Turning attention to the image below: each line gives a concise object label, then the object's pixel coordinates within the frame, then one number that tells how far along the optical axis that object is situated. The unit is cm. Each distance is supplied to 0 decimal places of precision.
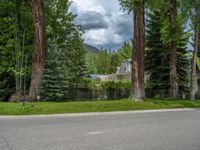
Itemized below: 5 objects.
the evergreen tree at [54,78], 1223
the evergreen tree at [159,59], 1834
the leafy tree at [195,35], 1490
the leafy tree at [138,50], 1220
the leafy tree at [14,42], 1330
